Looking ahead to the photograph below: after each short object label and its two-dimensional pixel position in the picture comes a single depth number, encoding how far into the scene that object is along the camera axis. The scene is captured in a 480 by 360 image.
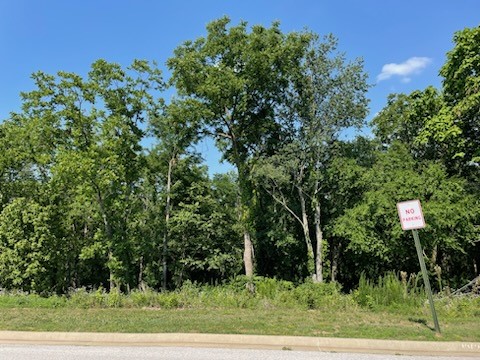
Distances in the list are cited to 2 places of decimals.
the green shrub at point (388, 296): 11.09
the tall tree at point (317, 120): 23.73
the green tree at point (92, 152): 19.75
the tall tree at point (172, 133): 24.62
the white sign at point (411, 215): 7.28
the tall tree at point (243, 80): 24.16
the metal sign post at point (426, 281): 7.25
